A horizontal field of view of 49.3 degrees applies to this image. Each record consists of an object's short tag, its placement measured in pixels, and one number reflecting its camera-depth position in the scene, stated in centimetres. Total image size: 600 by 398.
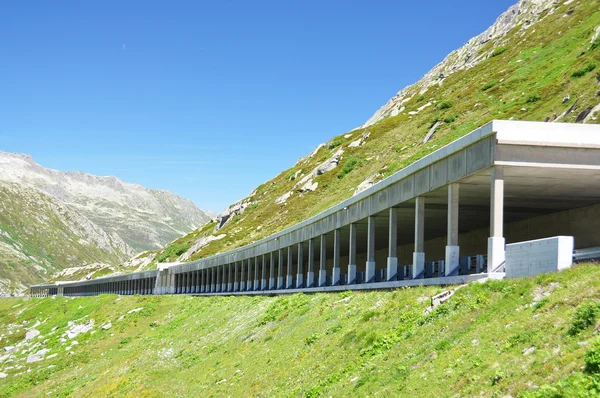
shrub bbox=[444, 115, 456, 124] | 7994
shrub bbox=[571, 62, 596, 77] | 6412
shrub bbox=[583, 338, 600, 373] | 1027
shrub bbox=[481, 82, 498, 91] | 9006
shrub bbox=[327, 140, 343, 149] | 11419
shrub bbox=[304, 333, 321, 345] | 2214
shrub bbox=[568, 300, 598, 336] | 1199
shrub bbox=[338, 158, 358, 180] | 8925
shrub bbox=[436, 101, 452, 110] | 9146
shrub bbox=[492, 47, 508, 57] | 11308
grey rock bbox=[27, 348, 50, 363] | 4866
